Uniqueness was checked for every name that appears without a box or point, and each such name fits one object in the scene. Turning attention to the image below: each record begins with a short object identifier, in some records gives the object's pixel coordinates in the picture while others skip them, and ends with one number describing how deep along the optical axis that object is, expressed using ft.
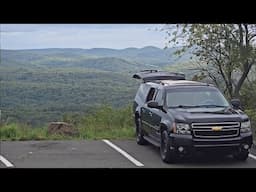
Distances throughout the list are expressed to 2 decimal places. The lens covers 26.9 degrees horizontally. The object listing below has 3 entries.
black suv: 32.73
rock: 49.75
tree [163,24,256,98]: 60.80
